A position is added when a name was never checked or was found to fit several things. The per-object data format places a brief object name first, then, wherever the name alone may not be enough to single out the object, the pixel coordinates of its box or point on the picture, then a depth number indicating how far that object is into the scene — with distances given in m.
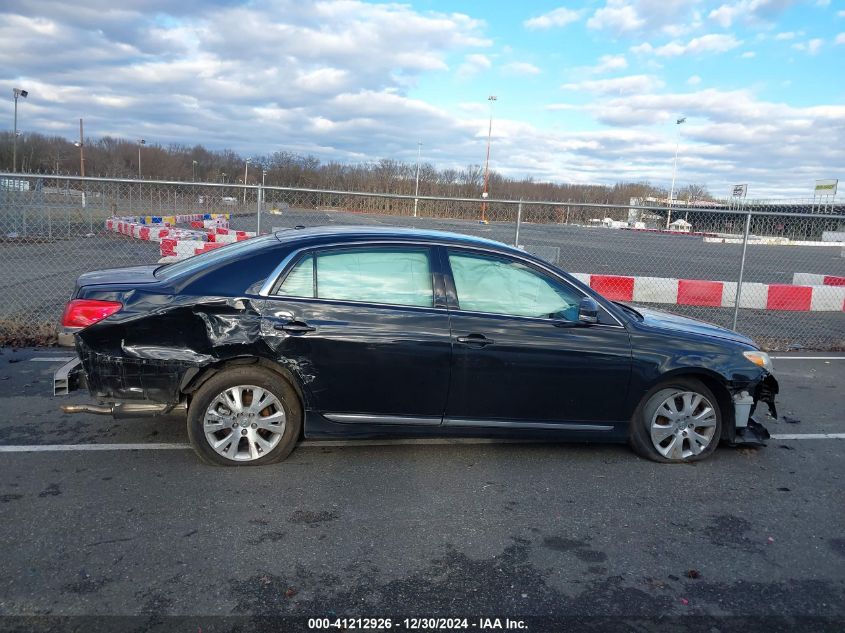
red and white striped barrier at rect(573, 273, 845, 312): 10.05
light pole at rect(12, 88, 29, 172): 36.16
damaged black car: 4.30
